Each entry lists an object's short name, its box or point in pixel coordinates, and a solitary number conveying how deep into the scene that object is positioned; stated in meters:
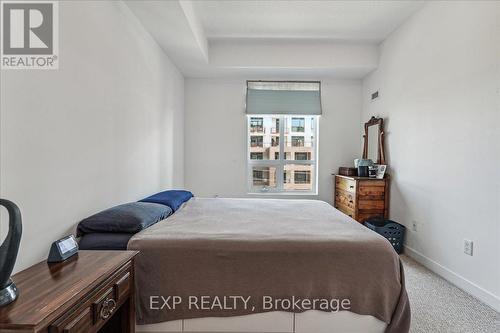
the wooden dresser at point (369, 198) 3.39
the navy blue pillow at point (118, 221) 1.59
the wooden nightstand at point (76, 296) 0.78
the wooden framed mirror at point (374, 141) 3.64
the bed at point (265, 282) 1.48
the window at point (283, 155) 4.46
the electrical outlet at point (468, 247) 2.17
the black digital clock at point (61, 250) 1.18
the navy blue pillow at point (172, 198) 2.33
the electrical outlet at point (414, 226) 2.92
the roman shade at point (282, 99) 4.29
